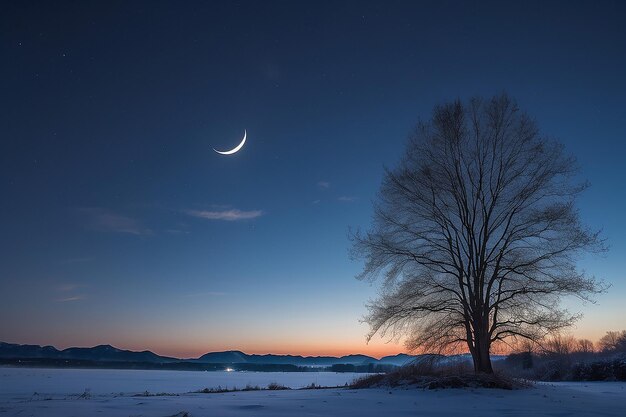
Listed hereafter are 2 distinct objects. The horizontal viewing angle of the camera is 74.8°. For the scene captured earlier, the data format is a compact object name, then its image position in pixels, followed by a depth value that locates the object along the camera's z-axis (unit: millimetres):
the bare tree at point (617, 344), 78875
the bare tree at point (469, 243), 15445
